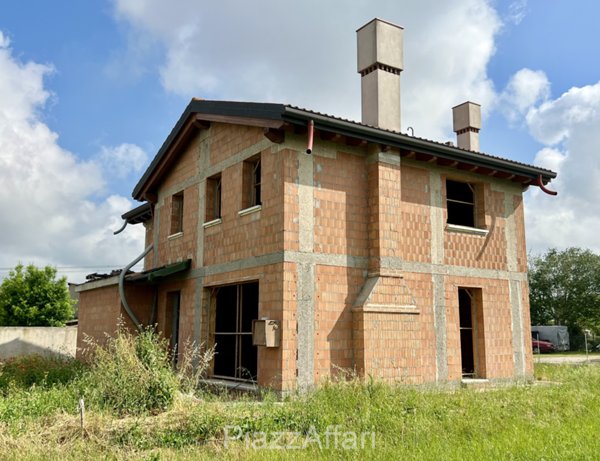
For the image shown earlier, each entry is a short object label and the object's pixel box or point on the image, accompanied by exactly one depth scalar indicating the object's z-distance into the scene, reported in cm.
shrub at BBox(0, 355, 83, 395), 1180
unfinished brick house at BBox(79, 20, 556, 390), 1105
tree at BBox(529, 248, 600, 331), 4519
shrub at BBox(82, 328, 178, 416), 856
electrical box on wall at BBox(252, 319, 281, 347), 1052
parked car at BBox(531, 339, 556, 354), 3910
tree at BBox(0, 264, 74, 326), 2838
